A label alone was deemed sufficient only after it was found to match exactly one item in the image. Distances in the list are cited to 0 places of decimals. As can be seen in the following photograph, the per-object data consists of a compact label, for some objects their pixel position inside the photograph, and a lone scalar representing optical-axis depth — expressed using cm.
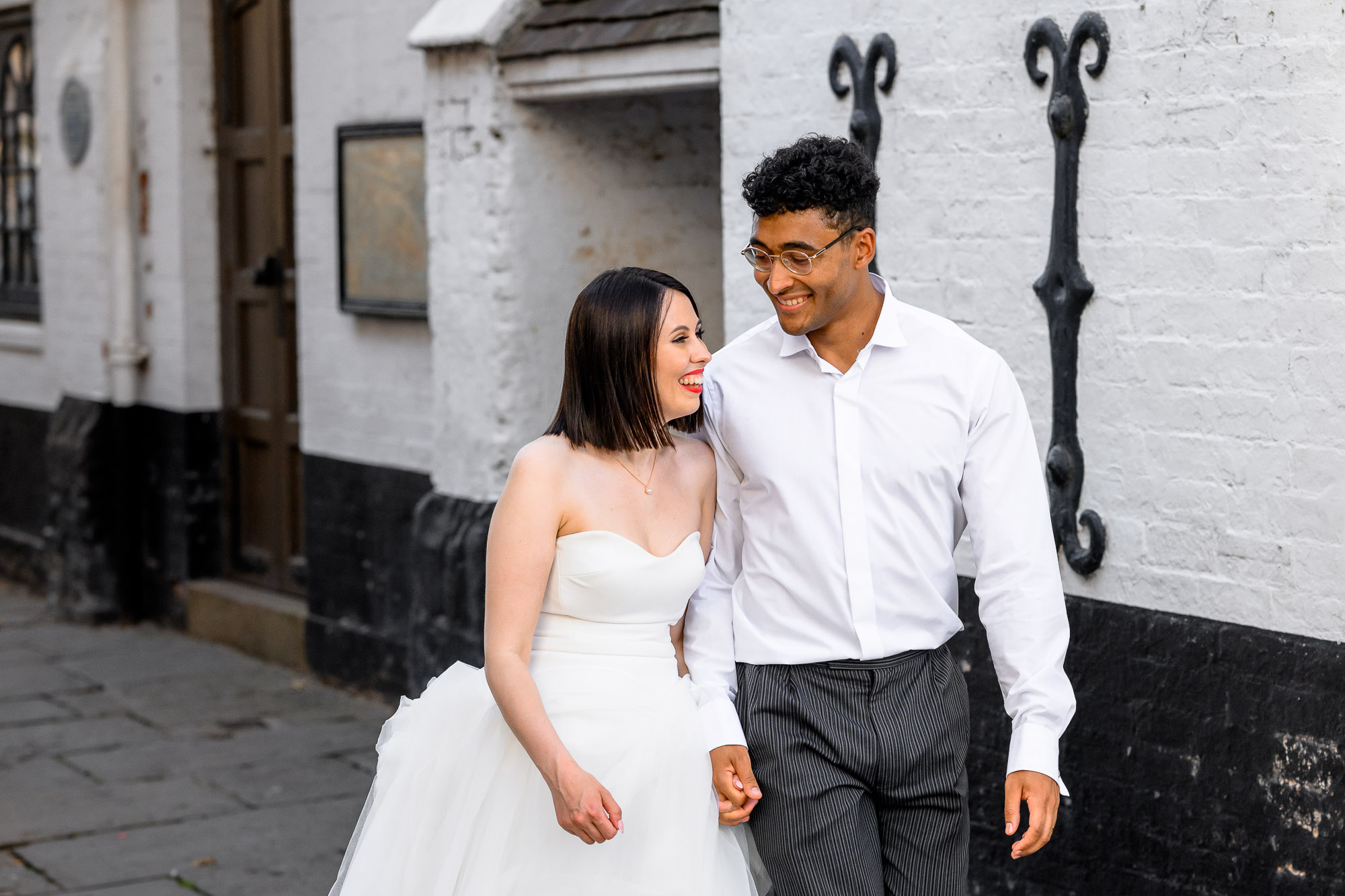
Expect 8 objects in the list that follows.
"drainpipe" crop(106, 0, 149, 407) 880
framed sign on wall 687
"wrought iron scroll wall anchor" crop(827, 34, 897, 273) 456
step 793
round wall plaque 917
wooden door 814
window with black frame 1030
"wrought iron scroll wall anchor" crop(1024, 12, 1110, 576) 404
